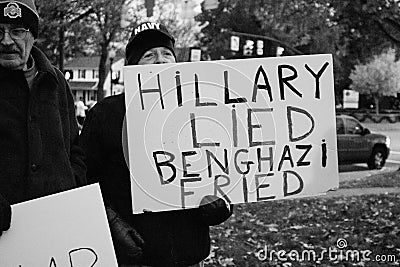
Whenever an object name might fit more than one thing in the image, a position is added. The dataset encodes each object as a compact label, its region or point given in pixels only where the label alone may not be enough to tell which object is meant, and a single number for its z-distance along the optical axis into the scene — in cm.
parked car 1562
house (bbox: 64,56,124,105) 6222
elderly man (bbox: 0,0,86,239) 213
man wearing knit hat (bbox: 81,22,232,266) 249
